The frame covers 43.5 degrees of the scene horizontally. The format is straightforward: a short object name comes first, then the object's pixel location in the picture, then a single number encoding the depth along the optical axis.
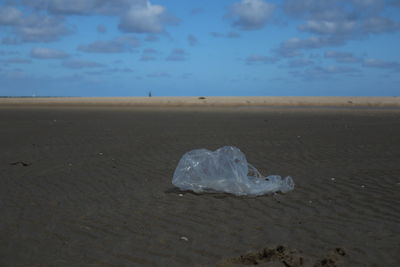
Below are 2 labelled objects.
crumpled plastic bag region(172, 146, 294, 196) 6.68
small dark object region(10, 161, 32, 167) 9.25
